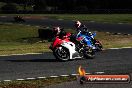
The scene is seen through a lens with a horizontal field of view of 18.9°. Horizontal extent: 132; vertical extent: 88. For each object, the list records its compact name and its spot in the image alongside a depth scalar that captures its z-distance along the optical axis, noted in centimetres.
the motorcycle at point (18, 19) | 5640
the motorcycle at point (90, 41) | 1834
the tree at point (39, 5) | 8901
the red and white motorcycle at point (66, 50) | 1750
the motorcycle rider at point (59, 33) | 1741
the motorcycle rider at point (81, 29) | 1823
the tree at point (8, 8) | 9034
